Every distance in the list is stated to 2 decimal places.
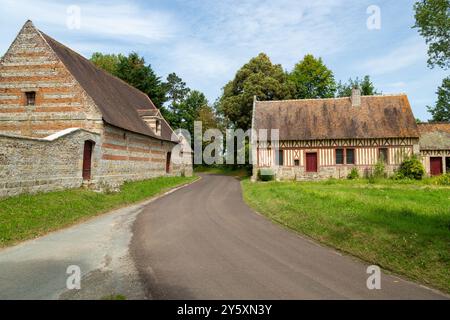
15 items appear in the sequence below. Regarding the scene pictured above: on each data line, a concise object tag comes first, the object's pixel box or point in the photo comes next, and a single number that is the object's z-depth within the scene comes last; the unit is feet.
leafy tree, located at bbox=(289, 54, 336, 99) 126.52
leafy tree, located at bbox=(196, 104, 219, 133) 146.10
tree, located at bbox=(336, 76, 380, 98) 131.75
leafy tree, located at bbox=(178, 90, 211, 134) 141.59
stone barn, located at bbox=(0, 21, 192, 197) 35.78
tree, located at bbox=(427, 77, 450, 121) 132.77
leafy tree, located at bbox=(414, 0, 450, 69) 54.34
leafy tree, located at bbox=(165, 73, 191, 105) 171.32
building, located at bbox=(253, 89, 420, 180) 73.97
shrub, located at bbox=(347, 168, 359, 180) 72.90
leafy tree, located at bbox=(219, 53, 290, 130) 105.81
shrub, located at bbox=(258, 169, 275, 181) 75.15
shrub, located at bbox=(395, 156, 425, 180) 69.36
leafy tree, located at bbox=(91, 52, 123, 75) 137.90
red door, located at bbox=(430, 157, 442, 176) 75.82
